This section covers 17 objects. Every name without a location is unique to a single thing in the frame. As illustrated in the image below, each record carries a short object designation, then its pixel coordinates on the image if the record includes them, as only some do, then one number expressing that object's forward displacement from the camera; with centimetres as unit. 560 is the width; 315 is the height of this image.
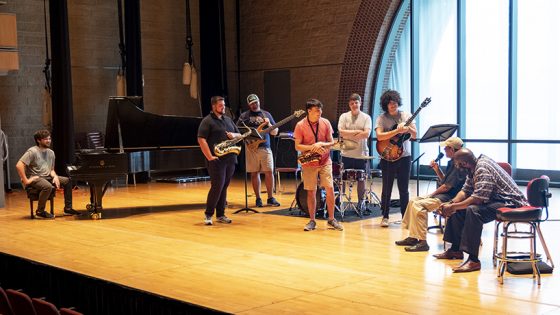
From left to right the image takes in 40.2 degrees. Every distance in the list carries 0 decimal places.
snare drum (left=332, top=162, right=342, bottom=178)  975
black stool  1027
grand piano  1002
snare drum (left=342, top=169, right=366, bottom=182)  967
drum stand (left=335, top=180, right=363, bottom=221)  983
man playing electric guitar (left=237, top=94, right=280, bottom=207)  1083
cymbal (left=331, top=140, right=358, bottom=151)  894
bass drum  982
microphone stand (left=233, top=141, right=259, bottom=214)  1046
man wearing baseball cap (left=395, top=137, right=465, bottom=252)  753
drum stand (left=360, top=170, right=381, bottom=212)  1035
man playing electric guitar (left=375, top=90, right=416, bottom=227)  884
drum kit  967
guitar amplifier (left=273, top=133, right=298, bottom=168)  1228
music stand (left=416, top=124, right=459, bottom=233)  861
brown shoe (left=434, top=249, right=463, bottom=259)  718
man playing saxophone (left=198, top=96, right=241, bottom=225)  937
